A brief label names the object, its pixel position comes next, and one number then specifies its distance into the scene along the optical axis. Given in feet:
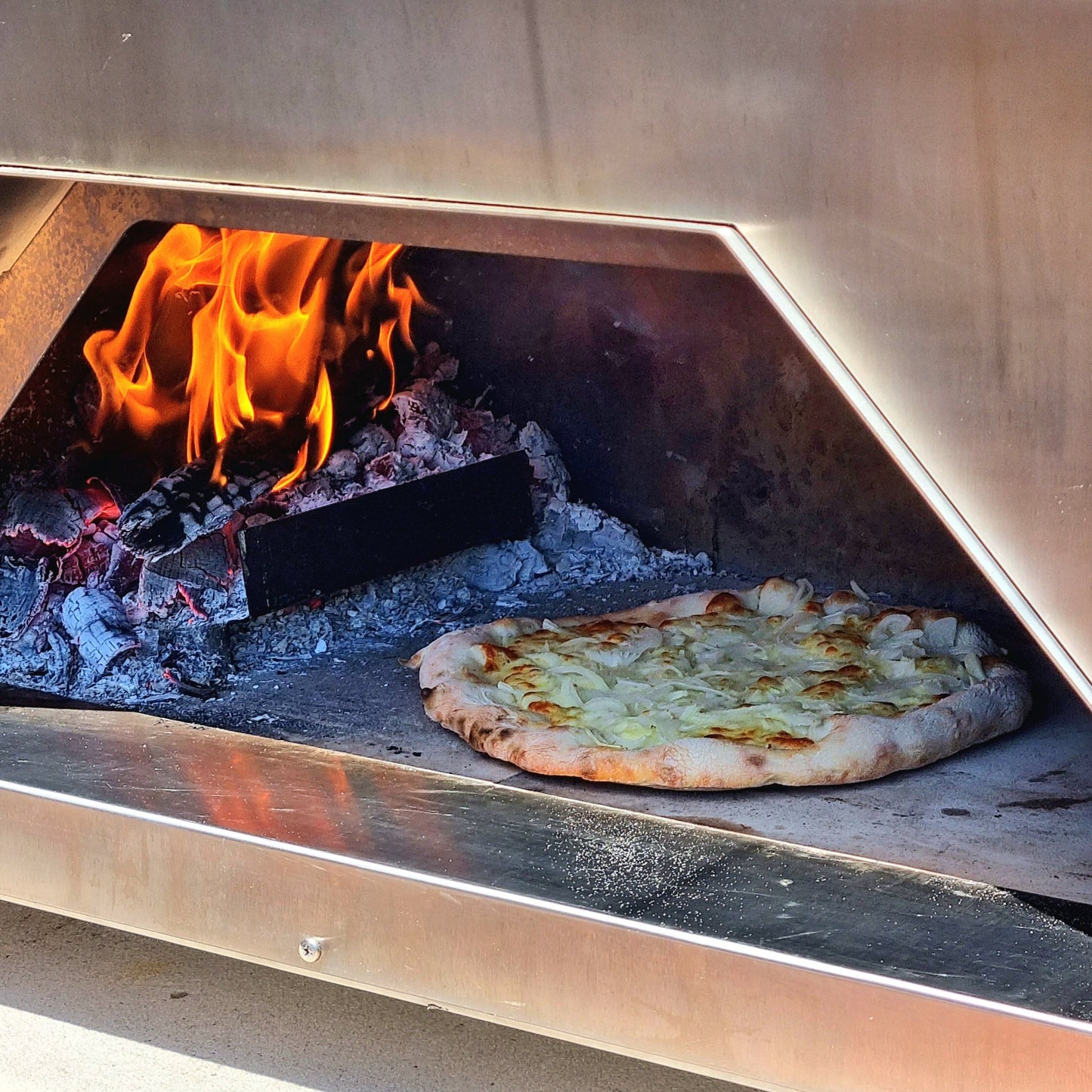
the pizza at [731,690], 7.11
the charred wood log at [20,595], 9.00
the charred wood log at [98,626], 8.57
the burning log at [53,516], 9.12
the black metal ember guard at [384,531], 8.96
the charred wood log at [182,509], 8.96
